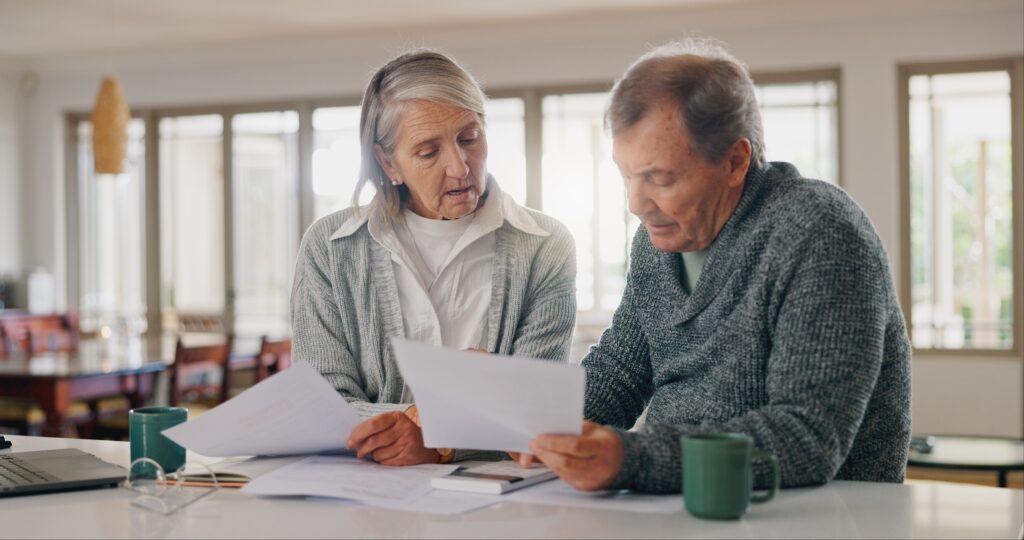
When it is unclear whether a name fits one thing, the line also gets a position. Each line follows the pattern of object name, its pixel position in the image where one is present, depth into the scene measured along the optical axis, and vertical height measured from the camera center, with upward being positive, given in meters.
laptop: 1.48 -0.29
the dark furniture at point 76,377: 4.29 -0.42
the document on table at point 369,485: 1.36 -0.29
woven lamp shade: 4.94 +0.72
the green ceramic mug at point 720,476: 1.22 -0.24
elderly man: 1.36 -0.05
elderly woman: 1.94 +0.03
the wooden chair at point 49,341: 5.39 -0.33
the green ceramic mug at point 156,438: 1.59 -0.25
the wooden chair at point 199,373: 4.69 -0.46
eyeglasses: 1.42 -0.30
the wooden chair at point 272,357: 5.06 -0.41
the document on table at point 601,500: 1.32 -0.30
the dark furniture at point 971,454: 3.91 -0.74
